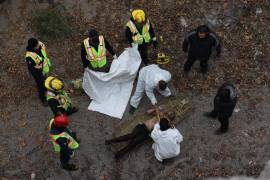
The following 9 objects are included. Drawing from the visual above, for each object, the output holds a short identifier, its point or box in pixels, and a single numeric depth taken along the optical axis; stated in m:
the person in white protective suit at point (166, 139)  14.05
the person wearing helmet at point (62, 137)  13.69
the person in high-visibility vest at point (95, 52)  16.37
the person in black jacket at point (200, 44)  15.67
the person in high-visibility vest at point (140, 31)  16.64
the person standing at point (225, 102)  14.14
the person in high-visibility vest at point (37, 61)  15.90
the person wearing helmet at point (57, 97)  14.86
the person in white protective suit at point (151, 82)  15.64
